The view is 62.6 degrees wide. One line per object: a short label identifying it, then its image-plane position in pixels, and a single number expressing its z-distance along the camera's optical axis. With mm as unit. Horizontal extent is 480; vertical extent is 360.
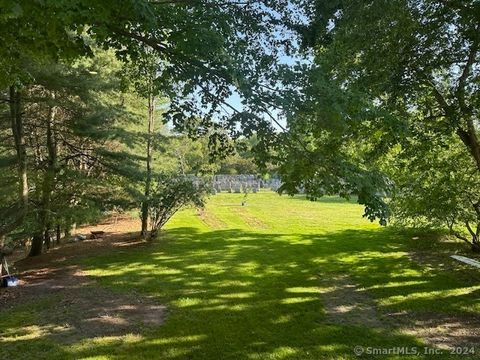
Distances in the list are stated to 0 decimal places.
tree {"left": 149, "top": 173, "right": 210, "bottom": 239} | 15383
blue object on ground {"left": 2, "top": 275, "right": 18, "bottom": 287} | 10156
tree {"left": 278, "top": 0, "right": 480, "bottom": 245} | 4699
